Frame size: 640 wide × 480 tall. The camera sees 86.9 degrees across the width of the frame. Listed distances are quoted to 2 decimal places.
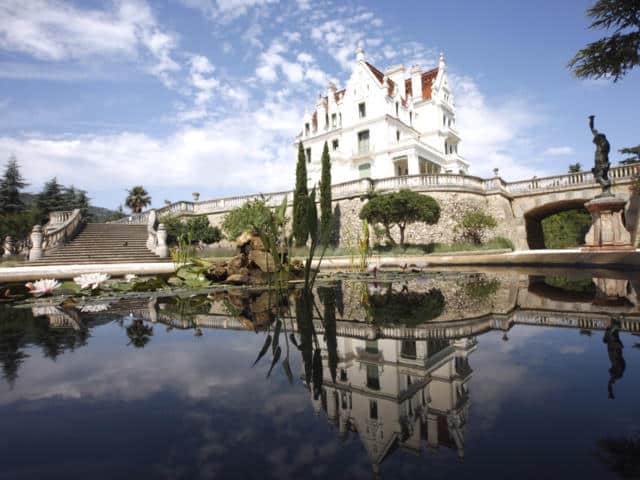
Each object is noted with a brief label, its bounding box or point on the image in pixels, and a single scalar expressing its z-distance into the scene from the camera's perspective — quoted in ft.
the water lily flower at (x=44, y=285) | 12.99
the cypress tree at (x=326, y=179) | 66.23
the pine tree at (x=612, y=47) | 33.72
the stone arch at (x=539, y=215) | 62.90
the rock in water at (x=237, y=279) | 21.67
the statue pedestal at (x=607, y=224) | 37.99
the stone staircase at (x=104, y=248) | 45.52
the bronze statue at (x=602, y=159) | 41.88
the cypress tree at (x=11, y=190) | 108.47
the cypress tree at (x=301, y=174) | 70.54
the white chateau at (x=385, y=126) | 87.81
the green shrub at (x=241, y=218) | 63.60
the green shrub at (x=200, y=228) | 71.09
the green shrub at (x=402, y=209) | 55.88
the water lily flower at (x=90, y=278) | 14.34
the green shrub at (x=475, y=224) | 59.31
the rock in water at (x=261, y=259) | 22.94
